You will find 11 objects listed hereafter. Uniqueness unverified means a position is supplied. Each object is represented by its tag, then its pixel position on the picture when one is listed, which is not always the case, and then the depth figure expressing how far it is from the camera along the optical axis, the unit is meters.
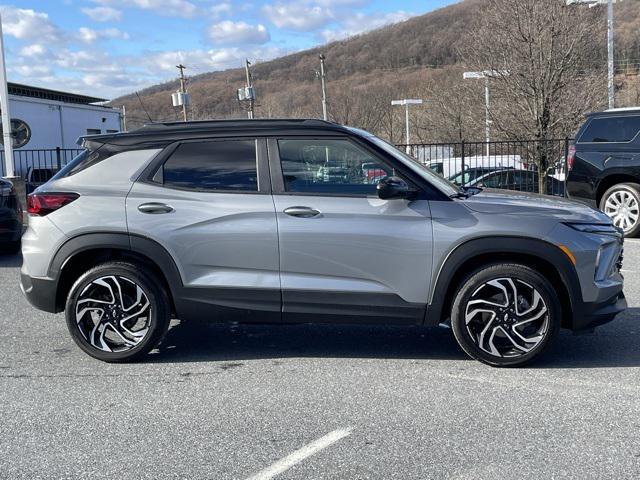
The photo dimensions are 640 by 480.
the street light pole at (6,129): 15.99
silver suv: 4.63
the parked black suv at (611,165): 10.31
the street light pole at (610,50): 17.55
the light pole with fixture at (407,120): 18.42
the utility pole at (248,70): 48.47
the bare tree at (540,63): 17.80
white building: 33.06
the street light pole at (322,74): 51.26
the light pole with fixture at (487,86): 19.30
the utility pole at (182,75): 52.41
